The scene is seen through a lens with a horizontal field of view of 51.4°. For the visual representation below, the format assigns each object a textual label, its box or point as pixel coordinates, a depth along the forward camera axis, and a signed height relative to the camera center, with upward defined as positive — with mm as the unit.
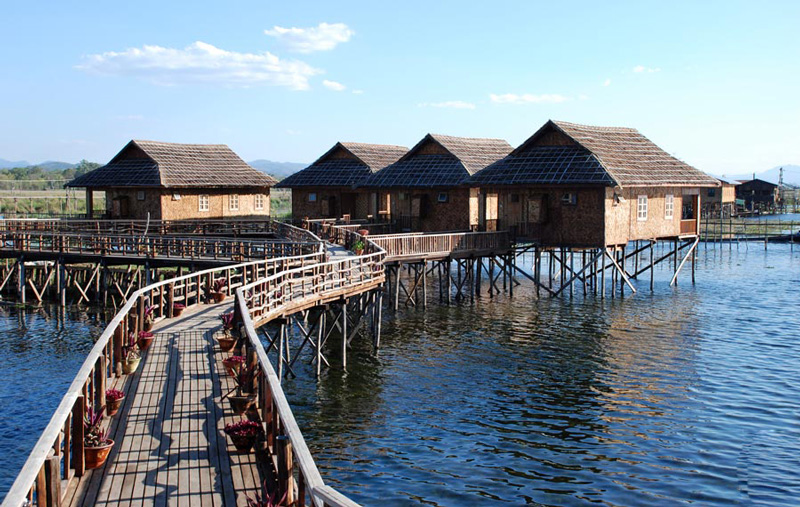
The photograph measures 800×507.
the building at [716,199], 89438 +1698
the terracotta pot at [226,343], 18000 -2709
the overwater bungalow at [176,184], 49812 +2106
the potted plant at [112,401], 13539 -2988
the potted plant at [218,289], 24812 -2190
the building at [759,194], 113188 +2774
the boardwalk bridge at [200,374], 10094 -2815
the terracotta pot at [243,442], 11523 -3120
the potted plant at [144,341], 18206 -2696
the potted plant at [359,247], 33625 -1232
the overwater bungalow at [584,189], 40062 +1319
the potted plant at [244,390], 13047 -2826
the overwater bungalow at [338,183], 51188 +2110
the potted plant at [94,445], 11102 -3060
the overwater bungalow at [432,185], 44875 +1722
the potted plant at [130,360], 16047 -2748
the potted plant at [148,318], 20062 -2445
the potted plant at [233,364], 15195 -2723
